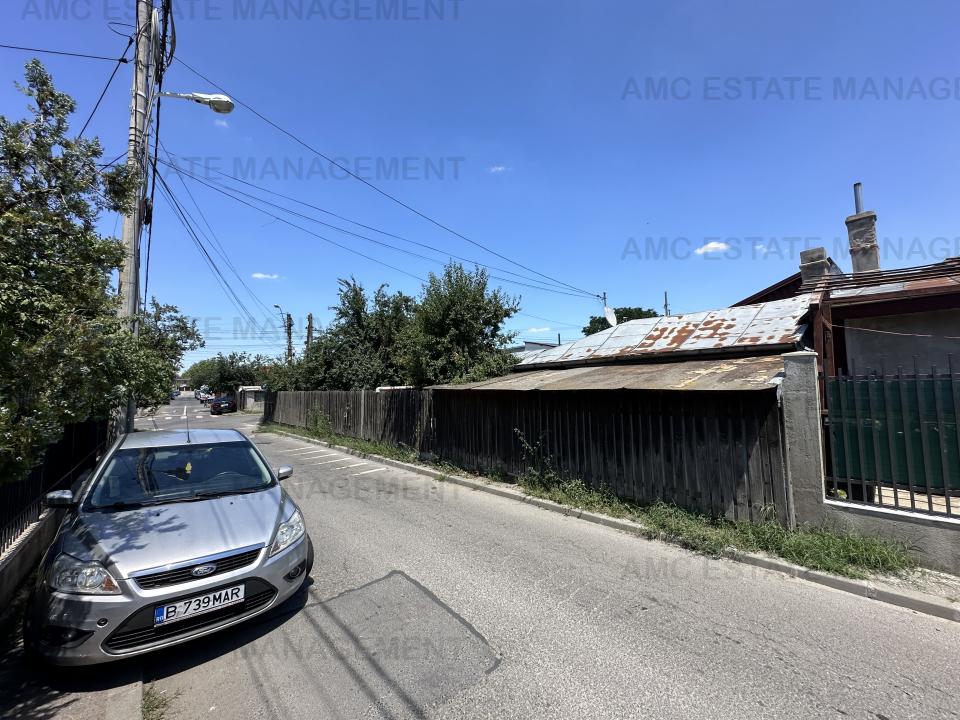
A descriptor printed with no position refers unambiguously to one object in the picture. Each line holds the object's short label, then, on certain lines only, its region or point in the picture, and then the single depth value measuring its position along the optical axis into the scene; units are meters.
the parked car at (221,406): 36.91
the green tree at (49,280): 2.63
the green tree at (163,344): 8.11
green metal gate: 4.33
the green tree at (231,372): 40.00
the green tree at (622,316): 41.19
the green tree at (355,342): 20.11
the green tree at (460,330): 11.16
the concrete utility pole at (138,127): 8.01
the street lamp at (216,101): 8.05
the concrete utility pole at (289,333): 25.95
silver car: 2.76
